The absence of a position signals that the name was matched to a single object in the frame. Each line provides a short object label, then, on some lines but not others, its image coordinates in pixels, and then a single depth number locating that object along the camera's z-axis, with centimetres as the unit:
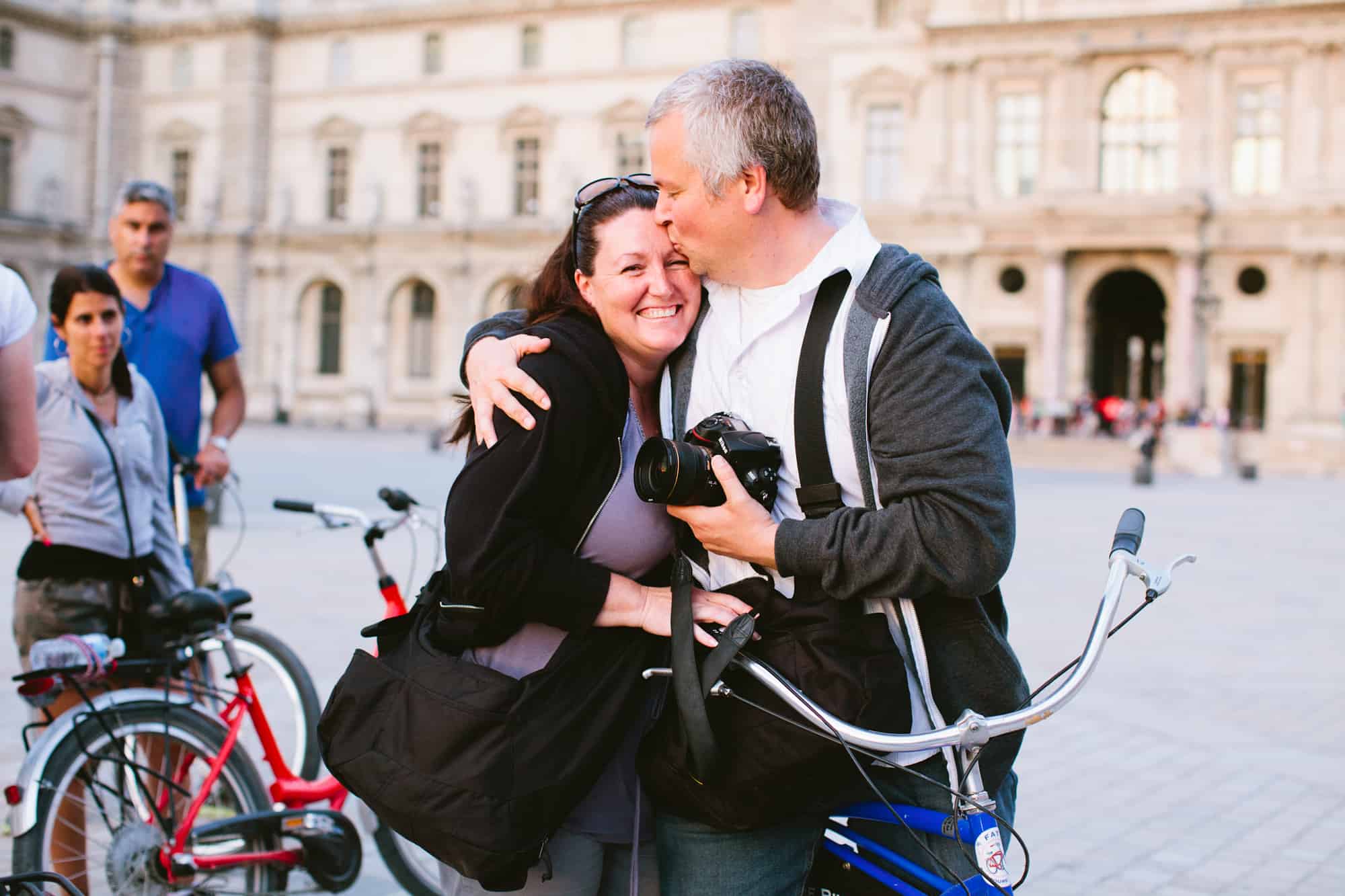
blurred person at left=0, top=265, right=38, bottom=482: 303
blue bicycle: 223
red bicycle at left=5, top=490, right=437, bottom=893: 362
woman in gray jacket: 453
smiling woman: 238
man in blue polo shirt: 552
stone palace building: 3753
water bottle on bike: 372
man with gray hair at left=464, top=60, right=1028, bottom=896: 226
